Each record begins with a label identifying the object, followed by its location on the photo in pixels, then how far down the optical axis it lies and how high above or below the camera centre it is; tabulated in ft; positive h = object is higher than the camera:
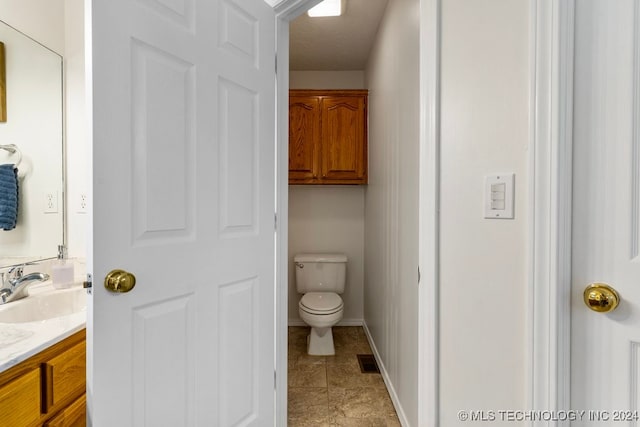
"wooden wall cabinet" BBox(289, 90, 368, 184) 9.59 +2.39
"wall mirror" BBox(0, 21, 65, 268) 4.05 +0.91
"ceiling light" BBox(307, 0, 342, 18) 6.65 +4.43
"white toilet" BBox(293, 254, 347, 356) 7.72 -2.47
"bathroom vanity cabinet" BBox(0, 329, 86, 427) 2.43 -1.59
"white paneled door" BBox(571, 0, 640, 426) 2.17 +0.01
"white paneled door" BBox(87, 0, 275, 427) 2.81 -0.04
